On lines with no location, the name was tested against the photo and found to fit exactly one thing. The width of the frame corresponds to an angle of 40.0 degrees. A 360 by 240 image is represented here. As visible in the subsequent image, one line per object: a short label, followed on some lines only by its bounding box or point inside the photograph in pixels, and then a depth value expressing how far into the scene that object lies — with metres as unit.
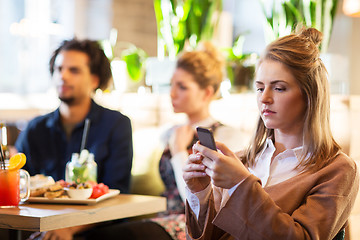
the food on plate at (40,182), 1.86
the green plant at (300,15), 2.88
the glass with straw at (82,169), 1.98
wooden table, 1.50
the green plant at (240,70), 3.12
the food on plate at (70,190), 1.76
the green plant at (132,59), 3.58
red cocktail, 1.65
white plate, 1.73
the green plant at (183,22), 3.45
